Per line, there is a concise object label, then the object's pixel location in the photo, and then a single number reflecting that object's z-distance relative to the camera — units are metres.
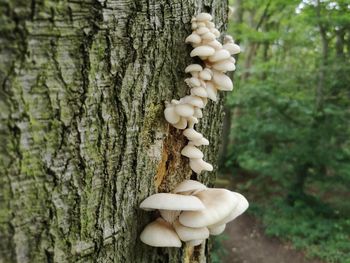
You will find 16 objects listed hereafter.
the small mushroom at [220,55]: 0.38
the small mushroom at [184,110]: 0.35
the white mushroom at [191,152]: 0.39
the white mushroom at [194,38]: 0.36
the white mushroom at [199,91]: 0.37
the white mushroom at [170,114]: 0.37
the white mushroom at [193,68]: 0.37
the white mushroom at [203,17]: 0.37
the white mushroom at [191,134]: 0.39
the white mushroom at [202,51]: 0.36
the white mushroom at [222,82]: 0.39
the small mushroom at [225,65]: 0.39
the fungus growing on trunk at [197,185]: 0.36
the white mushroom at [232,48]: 0.41
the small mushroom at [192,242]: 0.39
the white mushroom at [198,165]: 0.41
